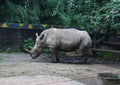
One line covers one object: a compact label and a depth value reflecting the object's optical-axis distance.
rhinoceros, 9.80
